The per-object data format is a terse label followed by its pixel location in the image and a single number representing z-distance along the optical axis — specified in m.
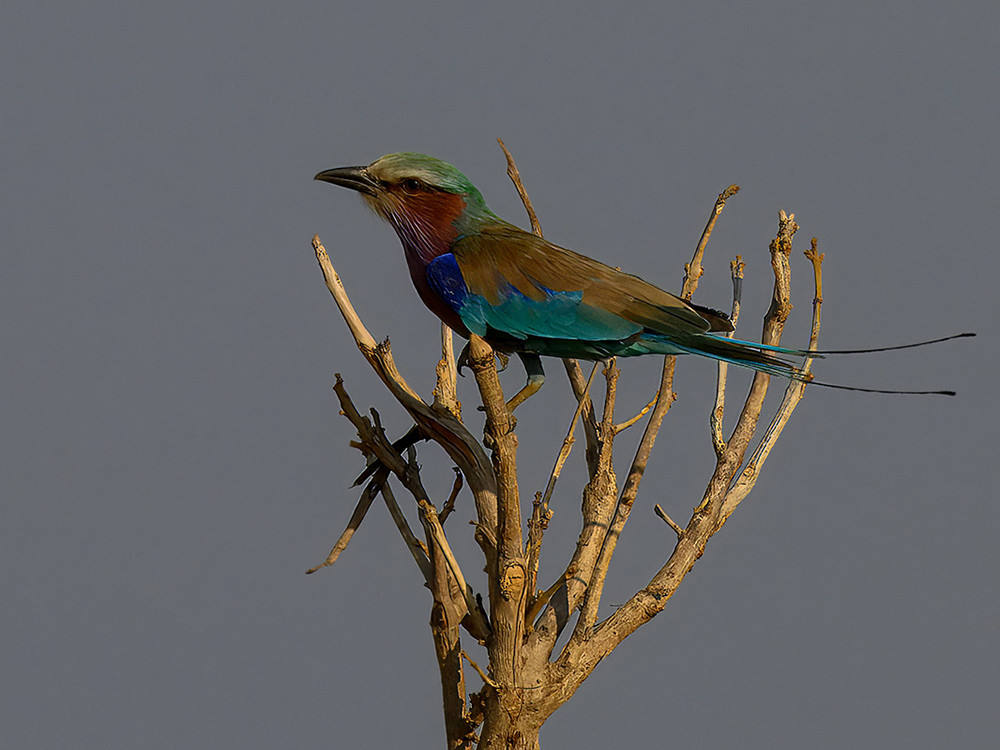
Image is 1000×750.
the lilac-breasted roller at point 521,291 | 7.05
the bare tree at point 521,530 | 7.18
